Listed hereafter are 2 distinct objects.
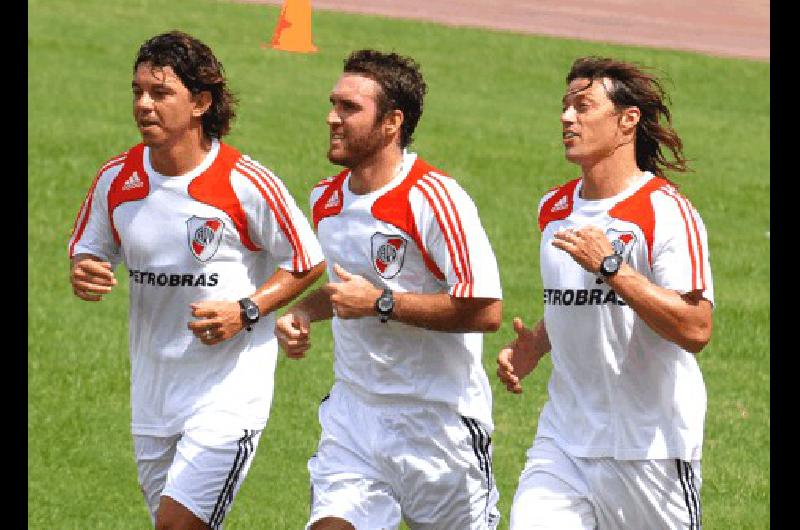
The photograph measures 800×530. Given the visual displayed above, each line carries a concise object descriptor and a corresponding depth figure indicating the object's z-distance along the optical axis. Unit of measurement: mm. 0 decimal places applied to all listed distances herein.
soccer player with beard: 18875
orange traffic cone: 49875
